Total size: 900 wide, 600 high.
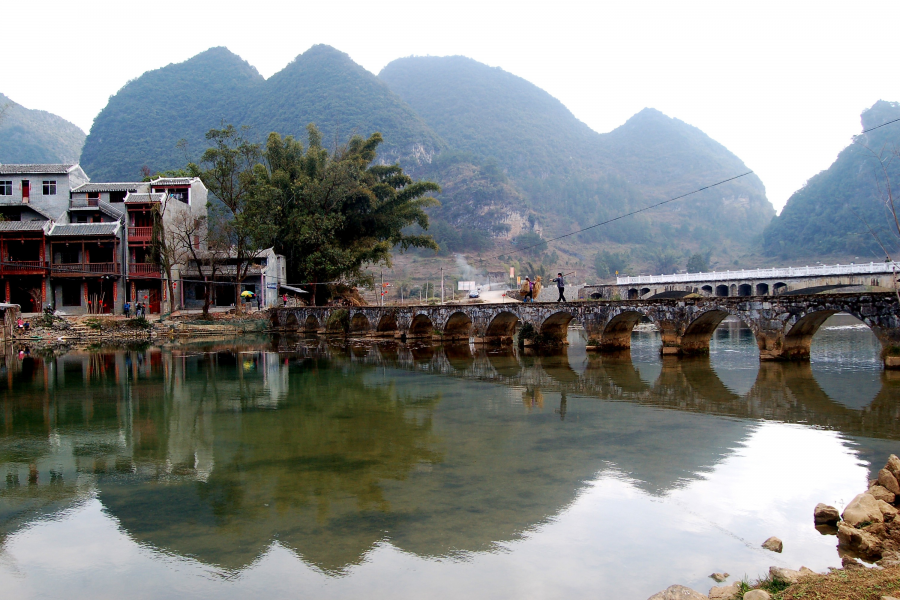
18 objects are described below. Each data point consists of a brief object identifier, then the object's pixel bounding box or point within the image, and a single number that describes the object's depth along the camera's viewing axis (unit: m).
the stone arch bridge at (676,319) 17.44
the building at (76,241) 39.28
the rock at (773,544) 6.60
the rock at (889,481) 7.07
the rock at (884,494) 6.96
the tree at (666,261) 115.31
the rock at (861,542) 6.11
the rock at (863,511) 6.52
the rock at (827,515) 7.14
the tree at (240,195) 41.75
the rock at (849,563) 5.91
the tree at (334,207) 41.62
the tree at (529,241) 116.10
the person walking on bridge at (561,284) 25.18
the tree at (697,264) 99.81
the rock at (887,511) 6.55
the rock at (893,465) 7.19
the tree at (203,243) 41.03
